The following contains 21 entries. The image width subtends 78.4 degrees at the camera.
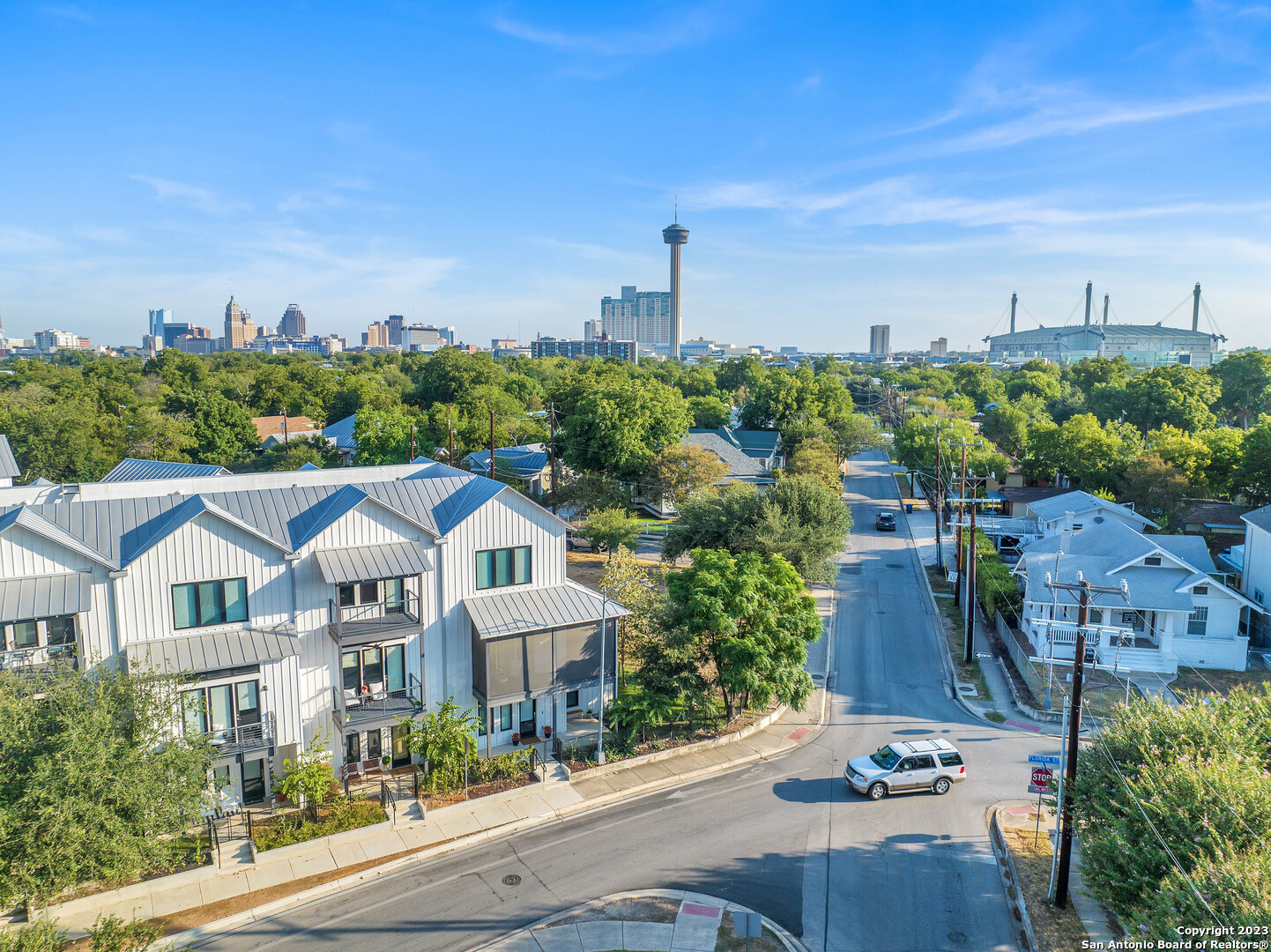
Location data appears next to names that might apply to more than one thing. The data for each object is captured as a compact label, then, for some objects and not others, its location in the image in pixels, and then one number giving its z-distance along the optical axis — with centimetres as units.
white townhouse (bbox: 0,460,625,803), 2178
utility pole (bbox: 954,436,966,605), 4412
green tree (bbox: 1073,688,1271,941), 1362
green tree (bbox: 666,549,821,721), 2750
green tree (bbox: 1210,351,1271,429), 10600
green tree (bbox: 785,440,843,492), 6071
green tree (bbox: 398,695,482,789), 2394
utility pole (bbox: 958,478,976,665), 3600
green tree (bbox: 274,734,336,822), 2222
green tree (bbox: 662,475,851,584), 4069
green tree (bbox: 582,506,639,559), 4912
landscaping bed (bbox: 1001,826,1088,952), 1806
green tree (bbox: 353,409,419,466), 7119
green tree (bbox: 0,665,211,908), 1659
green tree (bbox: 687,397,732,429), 10125
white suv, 2484
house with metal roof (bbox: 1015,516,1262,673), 3612
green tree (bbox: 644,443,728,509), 5962
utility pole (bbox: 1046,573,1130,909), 1775
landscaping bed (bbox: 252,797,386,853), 2148
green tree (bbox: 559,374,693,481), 6181
